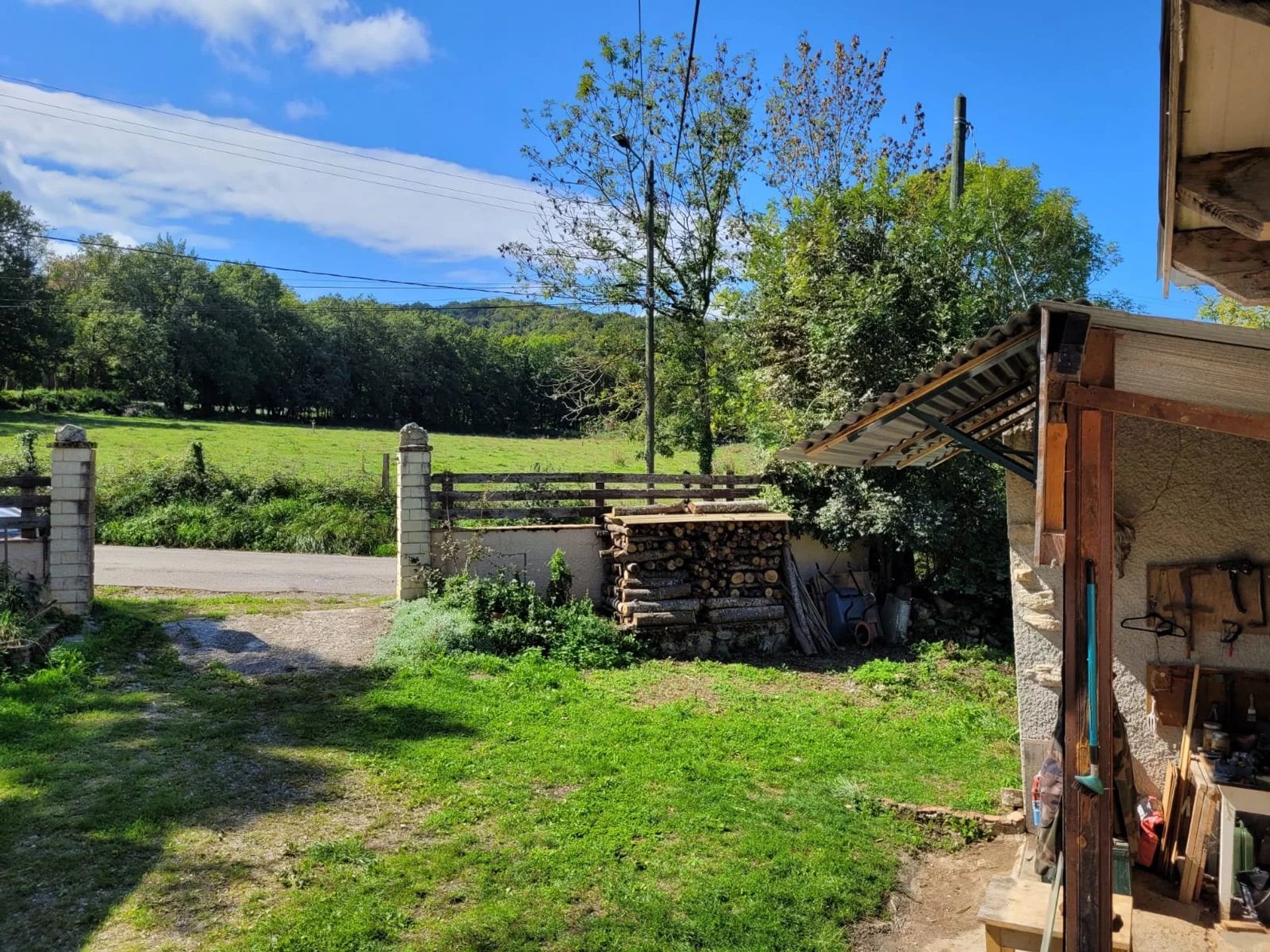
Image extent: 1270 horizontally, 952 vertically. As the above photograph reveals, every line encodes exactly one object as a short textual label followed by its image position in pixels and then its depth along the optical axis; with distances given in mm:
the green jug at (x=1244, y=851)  3920
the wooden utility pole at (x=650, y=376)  17109
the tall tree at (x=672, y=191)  18844
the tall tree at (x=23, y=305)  36281
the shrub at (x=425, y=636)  8969
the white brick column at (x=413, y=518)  10695
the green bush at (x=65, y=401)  35284
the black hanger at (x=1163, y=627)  4918
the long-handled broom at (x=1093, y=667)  2951
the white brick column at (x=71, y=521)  9438
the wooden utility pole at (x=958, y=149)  13750
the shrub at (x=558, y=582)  10992
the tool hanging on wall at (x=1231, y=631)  4758
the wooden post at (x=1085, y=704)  3029
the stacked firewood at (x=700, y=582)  10438
